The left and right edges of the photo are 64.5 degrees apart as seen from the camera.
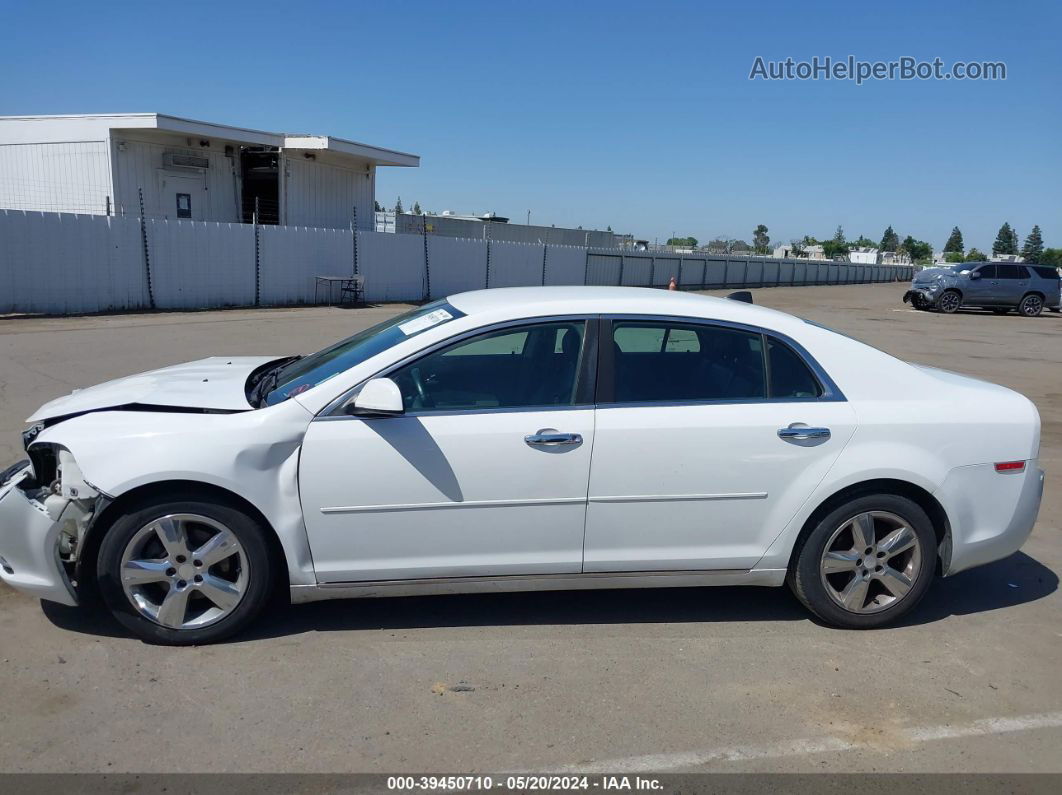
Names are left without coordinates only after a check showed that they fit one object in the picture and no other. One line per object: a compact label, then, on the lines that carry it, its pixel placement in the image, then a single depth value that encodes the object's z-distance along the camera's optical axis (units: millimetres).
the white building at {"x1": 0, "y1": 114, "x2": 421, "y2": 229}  20734
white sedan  3596
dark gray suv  27938
